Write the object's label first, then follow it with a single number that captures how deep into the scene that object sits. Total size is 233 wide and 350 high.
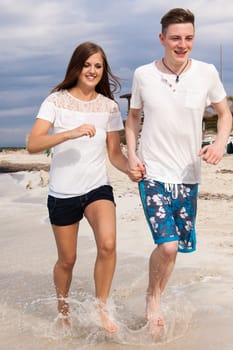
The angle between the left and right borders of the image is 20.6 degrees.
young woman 4.58
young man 4.46
